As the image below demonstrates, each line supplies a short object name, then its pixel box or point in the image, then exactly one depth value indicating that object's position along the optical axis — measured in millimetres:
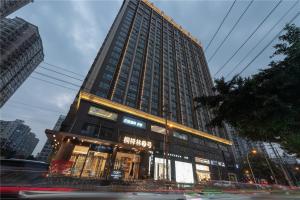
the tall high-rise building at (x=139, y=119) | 22797
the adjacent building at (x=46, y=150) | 105112
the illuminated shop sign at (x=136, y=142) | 25456
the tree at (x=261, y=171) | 45156
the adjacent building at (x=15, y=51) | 61403
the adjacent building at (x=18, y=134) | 103188
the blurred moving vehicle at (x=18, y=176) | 5640
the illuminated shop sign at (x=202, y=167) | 32097
